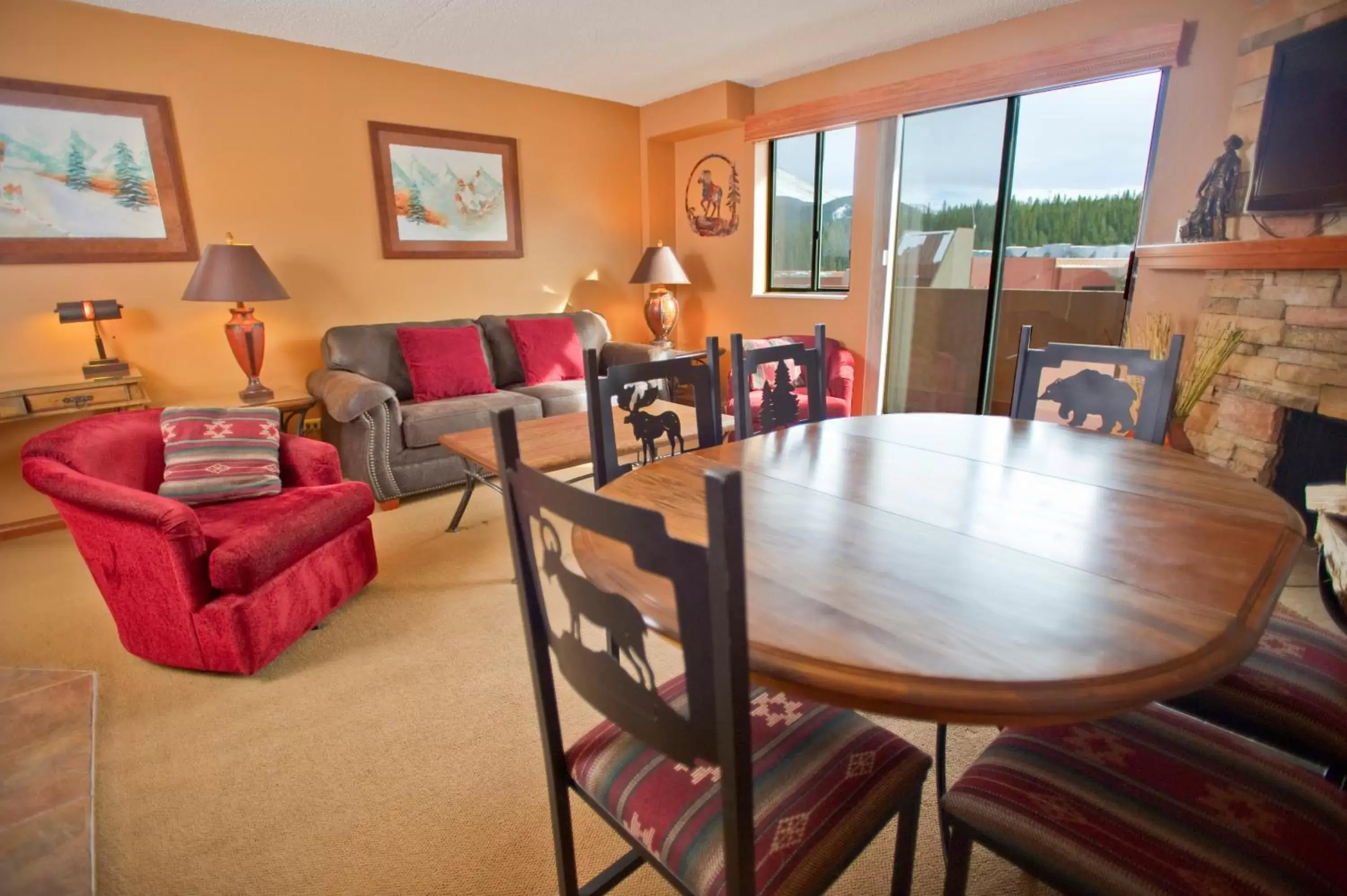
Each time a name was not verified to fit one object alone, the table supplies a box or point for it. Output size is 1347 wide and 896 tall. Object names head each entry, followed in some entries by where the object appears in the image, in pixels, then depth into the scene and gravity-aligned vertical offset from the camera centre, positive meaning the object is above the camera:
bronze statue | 2.60 +0.39
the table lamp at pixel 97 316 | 2.85 -0.04
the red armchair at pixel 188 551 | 1.80 -0.74
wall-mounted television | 2.21 +0.59
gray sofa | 3.15 -0.58
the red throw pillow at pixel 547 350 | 4.20 -0.32
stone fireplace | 2.29 -0.27
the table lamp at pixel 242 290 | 3.05 +0.07
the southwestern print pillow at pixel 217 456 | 2.22 -0.54
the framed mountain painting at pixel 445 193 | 3.96 +0.71
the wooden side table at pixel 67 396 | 2.73 -0.40
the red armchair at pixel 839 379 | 3.87 -0.51
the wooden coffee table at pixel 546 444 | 2.40 -0.59
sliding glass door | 3.26 +0.36
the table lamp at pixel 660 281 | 4.77 +0.14
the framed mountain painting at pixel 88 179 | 2.90 +0.62
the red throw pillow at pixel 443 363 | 3.71 -0.36
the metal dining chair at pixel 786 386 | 1.92 -0.28
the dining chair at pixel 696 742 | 0.64 -0.67
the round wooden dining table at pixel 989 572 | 0.69 -0.39
